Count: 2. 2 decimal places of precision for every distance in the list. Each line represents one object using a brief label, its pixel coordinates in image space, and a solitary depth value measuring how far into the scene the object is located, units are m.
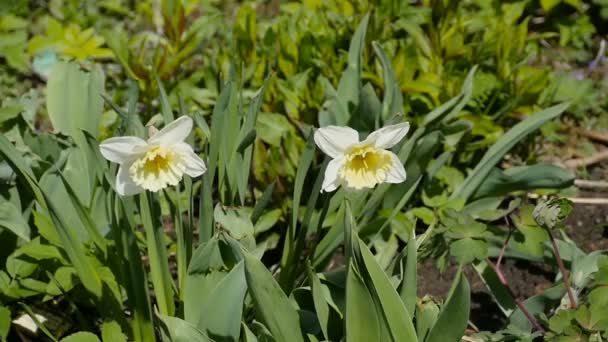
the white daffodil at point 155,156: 1.45
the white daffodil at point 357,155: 1.46
